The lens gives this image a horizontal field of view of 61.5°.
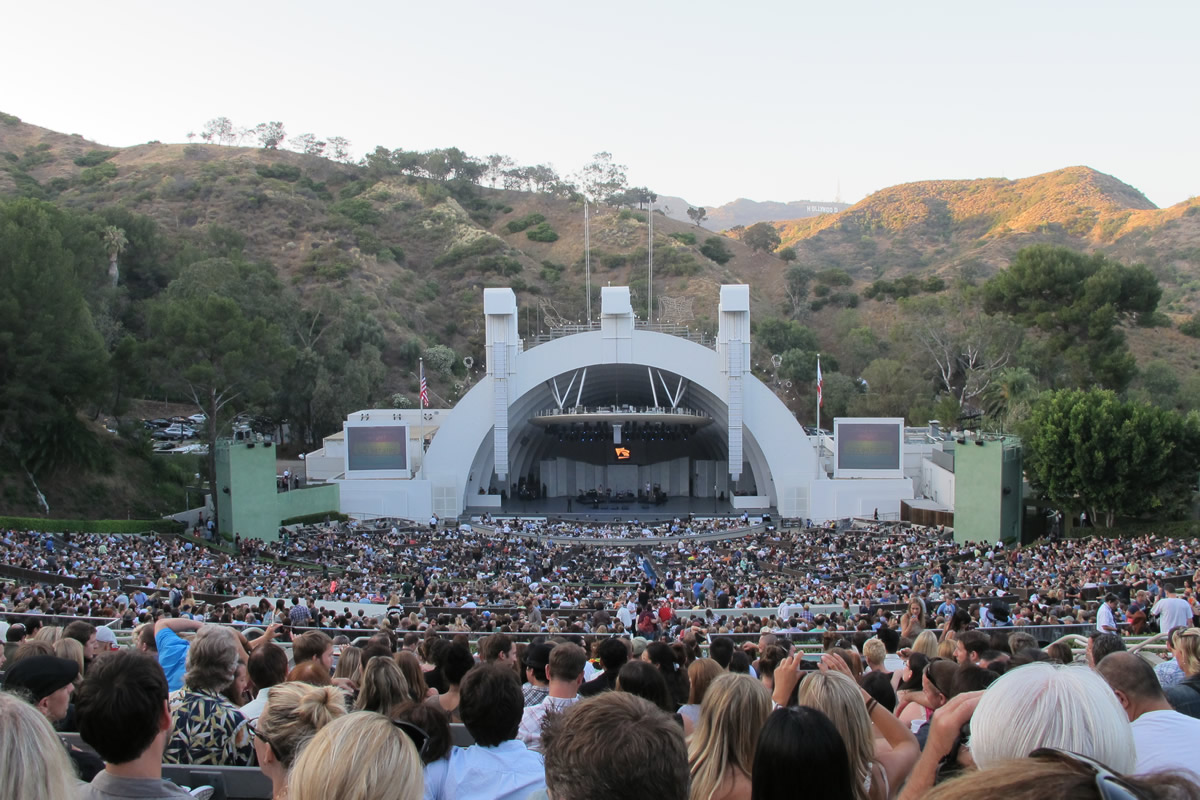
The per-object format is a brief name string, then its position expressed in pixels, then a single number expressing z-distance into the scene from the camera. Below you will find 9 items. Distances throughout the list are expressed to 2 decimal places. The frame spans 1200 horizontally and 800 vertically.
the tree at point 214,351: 35.94
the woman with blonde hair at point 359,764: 2.39
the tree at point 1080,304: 46.09
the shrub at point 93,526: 26.44
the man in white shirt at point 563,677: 4.87
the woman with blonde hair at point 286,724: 3.45
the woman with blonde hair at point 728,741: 3.32
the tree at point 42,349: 32.00
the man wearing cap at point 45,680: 4.17
